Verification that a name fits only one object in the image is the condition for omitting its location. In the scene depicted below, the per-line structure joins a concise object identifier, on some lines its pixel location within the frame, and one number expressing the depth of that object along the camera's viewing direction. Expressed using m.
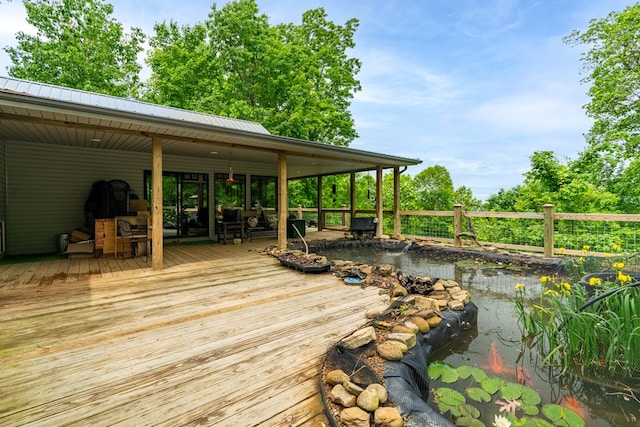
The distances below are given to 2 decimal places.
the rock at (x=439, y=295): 3.53
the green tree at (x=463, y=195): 17.35
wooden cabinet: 6.16
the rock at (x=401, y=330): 2.50
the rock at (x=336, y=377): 1.80
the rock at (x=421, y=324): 2.64
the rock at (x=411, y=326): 2.54
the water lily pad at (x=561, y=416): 1.77
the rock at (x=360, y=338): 2.21
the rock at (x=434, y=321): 2.77
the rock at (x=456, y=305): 3.18
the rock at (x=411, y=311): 2.91
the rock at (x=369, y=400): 1.58
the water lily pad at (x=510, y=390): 2.00
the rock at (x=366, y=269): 4.80
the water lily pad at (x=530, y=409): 1.86
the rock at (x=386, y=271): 4.63
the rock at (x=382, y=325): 2.63
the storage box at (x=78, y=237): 6.45
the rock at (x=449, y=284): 3.97
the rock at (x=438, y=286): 3.84
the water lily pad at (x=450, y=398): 1.89
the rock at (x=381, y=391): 1.65
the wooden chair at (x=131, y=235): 6.02
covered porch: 4.53
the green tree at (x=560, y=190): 8.60
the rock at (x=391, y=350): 2.12
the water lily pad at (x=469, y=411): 1.82
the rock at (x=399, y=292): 3.59
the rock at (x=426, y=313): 2.84
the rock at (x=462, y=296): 3.37
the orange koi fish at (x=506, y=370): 2.26
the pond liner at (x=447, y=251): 5.87
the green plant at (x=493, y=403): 1.79
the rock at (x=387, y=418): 1.47
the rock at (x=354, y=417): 1.48
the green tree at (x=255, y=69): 14.91
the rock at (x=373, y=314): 2.94
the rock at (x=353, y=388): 1.70
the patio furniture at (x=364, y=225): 9.04
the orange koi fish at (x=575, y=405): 1.92
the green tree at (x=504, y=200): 12.23
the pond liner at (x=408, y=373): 1.52
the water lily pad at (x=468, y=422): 1.73
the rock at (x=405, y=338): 2.30
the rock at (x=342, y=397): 1.63
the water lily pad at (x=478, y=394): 1.98
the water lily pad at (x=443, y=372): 2.22
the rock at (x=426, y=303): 3.11
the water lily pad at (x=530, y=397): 1.96
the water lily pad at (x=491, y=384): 2.06
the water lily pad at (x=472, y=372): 2.22
